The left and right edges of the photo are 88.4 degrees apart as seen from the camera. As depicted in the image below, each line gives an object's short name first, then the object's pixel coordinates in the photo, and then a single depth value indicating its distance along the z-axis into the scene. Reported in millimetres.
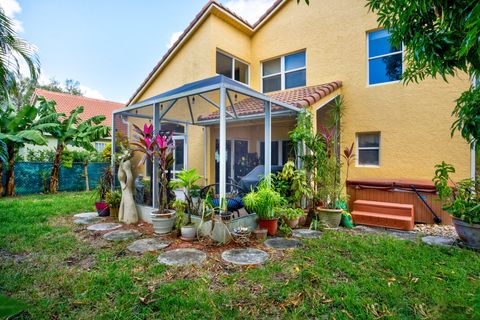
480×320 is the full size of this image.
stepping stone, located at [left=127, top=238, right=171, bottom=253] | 4652
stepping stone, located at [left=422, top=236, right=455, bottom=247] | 5035
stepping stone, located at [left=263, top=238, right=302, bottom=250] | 4832
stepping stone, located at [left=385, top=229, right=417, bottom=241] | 5473
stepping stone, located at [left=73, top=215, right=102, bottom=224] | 6648
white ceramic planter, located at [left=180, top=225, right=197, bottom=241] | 5129
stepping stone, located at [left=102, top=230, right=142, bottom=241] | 5264
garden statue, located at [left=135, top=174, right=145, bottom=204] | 6871
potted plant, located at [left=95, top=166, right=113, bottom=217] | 7547
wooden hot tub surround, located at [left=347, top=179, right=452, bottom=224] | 6551
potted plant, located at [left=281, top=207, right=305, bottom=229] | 6074
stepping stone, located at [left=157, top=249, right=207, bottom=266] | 4059
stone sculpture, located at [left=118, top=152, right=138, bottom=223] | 6484
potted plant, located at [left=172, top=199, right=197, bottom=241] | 5141
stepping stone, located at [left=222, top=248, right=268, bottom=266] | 4121
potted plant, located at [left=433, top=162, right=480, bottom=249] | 4754
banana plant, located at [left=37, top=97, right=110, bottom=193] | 11703
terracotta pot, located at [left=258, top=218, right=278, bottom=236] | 5566
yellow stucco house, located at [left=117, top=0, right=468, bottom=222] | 7699
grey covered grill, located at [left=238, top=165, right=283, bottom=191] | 7051
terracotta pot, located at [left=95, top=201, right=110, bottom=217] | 7244
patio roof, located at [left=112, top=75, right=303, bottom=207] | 4859
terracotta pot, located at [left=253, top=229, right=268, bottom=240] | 5293
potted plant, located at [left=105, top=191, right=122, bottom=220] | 6949
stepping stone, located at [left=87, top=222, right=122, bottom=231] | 5949
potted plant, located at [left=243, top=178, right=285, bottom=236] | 5438
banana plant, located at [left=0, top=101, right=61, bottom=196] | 10047
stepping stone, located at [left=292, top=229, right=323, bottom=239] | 5566
